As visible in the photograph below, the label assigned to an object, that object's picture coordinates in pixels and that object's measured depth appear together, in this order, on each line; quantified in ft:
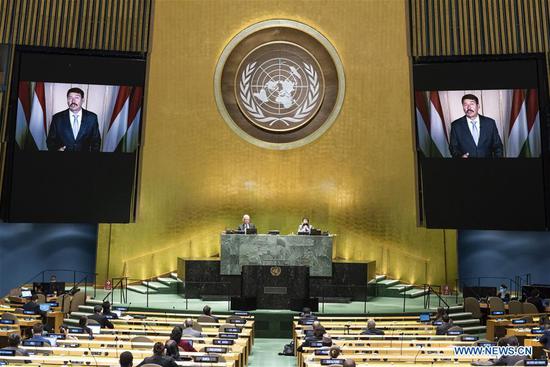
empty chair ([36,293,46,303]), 50.44
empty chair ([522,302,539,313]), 51.34
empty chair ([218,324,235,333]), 38.47
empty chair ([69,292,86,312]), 51.65
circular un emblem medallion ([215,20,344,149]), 65.57
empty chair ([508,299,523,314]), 51.21
